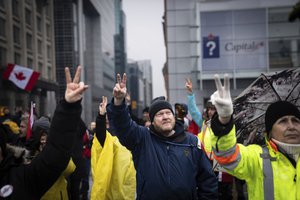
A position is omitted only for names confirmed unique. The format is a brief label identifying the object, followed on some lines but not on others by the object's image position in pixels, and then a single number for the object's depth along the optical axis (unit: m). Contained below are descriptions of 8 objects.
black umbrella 3.23
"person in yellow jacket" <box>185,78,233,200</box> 5.93
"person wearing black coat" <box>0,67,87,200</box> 2.19
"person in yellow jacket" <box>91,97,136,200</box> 4.14
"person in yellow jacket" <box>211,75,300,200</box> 2.54
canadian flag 12.68
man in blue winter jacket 3.50
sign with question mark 15.66
